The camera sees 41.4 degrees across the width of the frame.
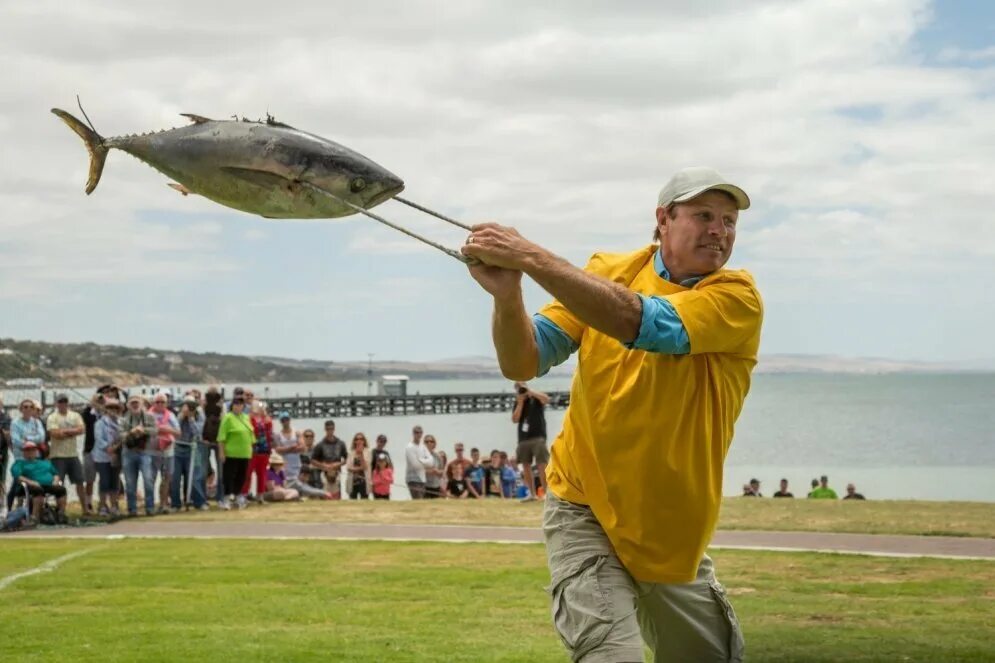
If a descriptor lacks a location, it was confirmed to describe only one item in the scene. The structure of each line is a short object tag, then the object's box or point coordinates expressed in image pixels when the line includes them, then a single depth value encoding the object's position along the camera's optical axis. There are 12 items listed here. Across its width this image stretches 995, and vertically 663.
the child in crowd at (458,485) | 25.50
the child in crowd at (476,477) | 25.86
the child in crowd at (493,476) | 26.34
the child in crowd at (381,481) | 24.19
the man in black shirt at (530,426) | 21.03
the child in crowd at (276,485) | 22.55
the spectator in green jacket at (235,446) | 20.27
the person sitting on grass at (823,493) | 26.39
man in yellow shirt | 4.74
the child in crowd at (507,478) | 26.50
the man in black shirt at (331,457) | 23.98
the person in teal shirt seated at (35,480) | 18.59
